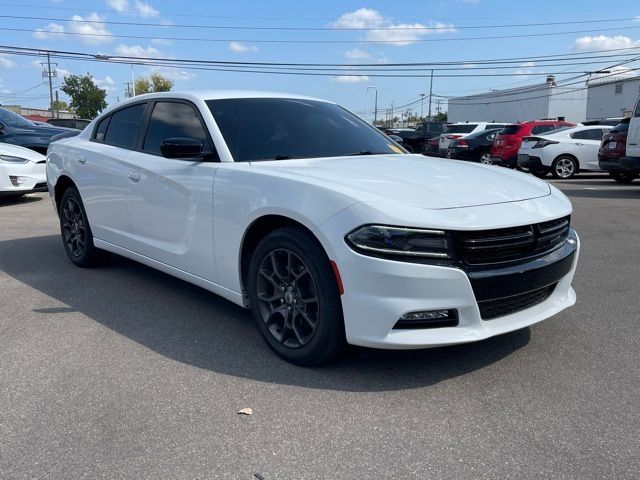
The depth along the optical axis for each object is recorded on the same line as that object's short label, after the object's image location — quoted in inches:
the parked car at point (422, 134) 1010.7
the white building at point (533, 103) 2631.9
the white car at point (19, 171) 404.5
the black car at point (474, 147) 754.2
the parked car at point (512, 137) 693.9
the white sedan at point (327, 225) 120.0
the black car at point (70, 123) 922.1
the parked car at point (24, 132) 507.5
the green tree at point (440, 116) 4367.1
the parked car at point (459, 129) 808.1
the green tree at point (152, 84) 3250.5
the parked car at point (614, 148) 516.1
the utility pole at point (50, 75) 2733.8
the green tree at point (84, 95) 2883.9
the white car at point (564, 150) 629.3
